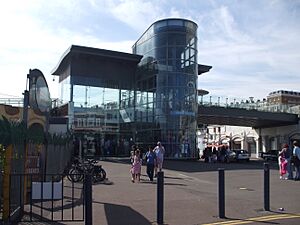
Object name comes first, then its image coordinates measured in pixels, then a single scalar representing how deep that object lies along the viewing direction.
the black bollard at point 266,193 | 7.48
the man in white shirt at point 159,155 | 14.37
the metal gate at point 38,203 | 6.28
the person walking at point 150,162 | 13.04
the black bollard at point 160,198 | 6.13
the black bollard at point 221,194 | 6.73
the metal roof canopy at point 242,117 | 34.21
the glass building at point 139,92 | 28.70
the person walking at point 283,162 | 13.73
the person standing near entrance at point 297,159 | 13.23
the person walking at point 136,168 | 12.75
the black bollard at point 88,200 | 5.24
